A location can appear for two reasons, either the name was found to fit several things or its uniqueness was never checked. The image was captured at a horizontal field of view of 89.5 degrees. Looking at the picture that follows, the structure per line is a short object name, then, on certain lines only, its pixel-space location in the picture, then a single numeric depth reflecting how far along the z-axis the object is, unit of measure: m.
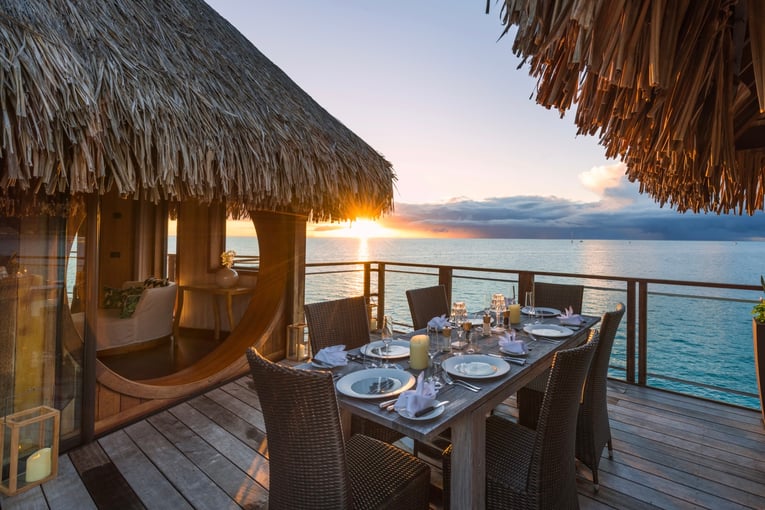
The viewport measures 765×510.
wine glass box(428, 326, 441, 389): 1.85
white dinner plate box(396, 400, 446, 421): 1.38
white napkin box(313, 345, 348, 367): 1.90
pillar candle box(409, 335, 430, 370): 1.87
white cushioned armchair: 4.28
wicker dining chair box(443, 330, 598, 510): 1.42
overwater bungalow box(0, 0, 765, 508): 1.15
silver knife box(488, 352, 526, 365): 1.94
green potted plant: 2.68
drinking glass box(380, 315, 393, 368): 2.06
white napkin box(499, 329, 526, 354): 2.05
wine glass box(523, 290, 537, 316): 2.98
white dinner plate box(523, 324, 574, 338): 2.41
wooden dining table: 1.38
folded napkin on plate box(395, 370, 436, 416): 1.40
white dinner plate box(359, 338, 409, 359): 2.05
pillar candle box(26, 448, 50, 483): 2.05
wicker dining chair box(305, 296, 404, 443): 2.08
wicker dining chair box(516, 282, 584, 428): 2.51
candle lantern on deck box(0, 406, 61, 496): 2.00
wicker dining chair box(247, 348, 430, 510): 1.24
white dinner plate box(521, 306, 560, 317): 2.99
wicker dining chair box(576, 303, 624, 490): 2.03
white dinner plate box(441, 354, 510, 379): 1.77
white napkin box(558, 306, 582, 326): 2.70
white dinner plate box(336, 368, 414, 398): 1.60
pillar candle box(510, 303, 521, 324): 2.77
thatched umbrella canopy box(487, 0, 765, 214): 0.89
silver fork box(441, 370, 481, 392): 1.64
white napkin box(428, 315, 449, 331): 2.14
